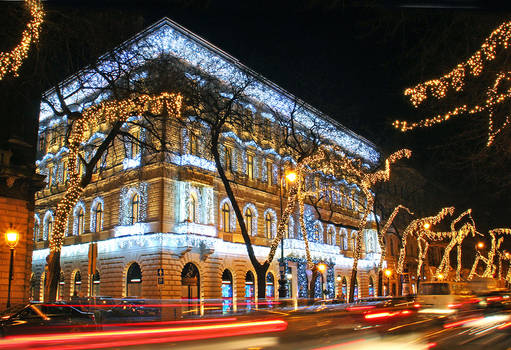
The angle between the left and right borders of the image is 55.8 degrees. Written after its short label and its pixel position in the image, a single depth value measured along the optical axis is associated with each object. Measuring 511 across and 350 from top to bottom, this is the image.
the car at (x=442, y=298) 21.89
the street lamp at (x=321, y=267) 32.85
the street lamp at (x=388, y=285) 60.14
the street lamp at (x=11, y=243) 18.92
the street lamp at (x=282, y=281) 29.97
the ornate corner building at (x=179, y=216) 31.81
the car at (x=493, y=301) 24.64
